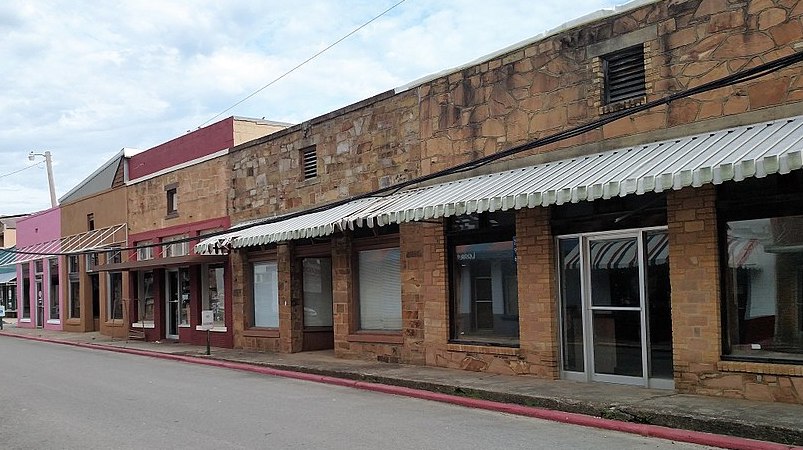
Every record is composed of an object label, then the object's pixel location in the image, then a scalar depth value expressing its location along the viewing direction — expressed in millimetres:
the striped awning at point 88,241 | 27069
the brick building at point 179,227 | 21391
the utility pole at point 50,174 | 43312
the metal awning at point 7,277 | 44359
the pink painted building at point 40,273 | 33375
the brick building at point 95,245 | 27312
